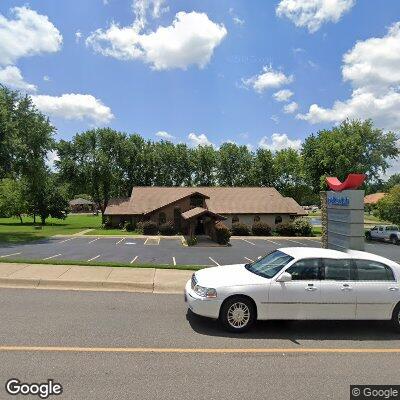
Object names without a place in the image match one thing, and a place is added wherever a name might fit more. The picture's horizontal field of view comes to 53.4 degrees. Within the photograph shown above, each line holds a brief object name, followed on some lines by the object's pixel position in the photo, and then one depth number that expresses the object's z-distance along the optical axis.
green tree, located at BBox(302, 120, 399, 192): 45.94
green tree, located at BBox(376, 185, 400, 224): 44.44
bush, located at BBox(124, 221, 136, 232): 48.16
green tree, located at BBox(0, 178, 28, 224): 51.84
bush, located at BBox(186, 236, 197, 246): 33.17
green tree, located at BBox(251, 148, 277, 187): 81.12
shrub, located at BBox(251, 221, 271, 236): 44.97
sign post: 10.97
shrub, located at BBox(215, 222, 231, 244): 33.84
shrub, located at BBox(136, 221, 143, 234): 44.89
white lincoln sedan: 7.33
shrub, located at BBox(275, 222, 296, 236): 44.72
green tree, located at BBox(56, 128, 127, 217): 67.56
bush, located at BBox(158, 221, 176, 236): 43.00
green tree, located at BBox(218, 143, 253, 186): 83.04
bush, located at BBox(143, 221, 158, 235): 43.25
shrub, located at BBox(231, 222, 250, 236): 44.57
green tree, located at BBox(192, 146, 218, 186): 82.50
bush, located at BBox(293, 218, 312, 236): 44.78
